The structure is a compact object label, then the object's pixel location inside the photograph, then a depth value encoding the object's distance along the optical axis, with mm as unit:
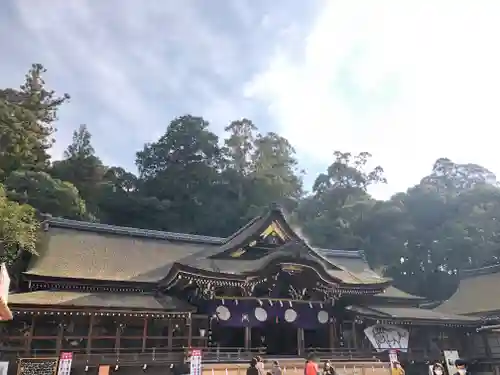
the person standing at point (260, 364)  11555
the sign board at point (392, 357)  16595
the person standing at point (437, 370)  10562
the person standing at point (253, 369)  9857
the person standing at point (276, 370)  11266
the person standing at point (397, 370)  14152
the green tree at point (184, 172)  46438
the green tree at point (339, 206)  43812
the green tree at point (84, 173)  44406
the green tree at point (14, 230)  15508
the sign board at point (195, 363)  12797
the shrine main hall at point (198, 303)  14320
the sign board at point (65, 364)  12164
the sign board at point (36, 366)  12408
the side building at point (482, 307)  20562
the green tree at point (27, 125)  37438
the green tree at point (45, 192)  33531
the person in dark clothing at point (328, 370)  10973
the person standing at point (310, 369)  9336
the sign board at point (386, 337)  18922
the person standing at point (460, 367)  9030
